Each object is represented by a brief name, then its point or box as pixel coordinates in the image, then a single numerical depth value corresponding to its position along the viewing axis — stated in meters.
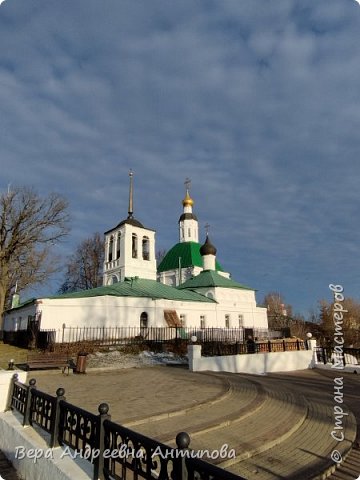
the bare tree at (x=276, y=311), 54.34
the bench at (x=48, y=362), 13.72
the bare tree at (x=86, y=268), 45.53
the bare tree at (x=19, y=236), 27.25
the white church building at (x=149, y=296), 26.78
